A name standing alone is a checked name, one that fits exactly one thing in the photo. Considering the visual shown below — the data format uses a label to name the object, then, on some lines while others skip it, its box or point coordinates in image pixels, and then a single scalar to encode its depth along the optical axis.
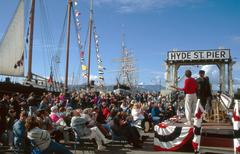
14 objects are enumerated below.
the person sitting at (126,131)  7.57
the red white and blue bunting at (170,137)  6.62
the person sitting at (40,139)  4.72
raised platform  6.16
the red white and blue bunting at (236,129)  5.49
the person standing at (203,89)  6.45
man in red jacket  6.54
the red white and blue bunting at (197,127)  5.90
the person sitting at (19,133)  5.97
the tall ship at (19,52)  15.31
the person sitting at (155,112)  12.19
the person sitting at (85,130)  6.81
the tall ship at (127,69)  71.52
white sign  25.09
